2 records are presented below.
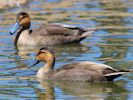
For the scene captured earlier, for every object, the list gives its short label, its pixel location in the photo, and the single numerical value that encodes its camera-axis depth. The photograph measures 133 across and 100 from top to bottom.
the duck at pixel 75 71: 13.79
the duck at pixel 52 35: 18.39
